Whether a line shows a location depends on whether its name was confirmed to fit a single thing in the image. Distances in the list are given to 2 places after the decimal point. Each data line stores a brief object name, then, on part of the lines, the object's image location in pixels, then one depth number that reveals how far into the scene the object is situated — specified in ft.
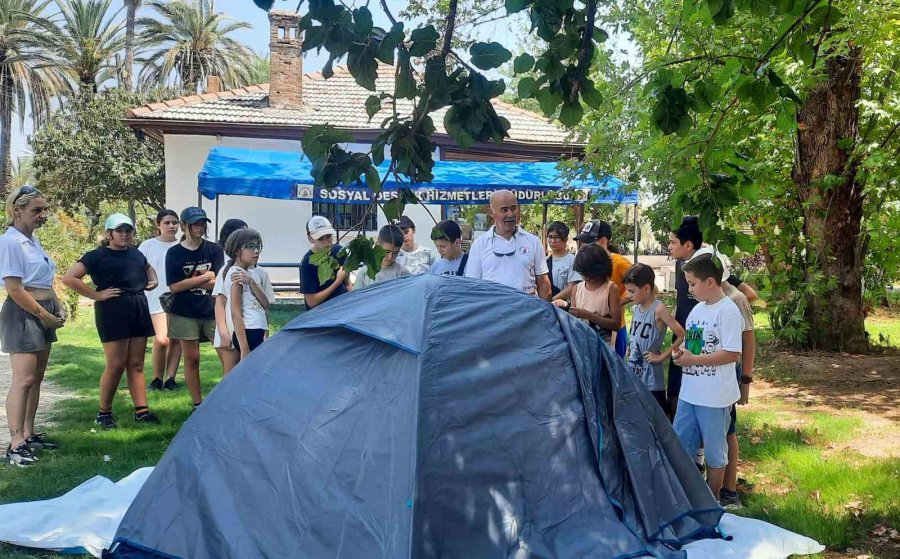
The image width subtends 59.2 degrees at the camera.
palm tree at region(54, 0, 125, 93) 102.83
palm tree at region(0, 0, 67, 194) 109.19
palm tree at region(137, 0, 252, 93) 120.16
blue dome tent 11.10
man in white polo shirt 18.47
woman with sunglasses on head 16.55
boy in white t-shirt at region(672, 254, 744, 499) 13.50
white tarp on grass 12.76
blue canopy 43.62
